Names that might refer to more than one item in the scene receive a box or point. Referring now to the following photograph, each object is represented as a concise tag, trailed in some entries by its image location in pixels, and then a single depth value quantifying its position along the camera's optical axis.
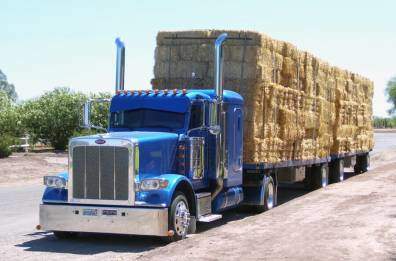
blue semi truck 11.08
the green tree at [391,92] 154.62
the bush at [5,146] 31.11
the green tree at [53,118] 40.53
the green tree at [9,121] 41.75
